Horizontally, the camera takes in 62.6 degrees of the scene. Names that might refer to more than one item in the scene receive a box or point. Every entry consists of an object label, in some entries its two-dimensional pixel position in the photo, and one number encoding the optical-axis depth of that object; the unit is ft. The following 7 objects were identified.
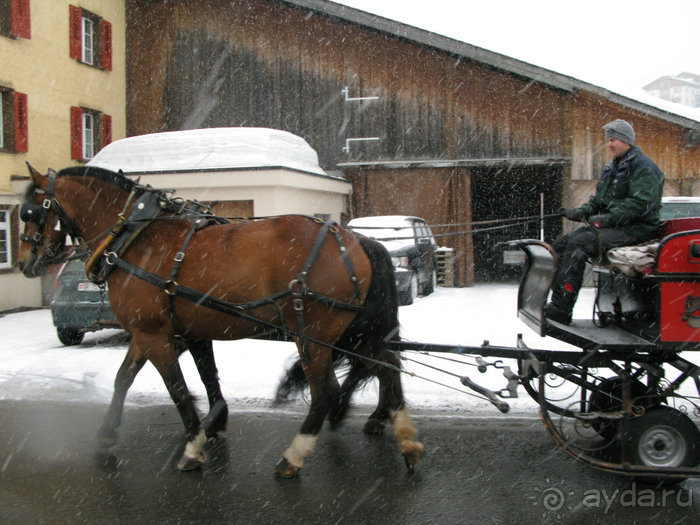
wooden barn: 46.44
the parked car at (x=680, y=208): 32.48
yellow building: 41.55
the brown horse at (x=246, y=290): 12.90
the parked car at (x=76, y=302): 26.17
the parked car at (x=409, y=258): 36.45
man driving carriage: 12.29
